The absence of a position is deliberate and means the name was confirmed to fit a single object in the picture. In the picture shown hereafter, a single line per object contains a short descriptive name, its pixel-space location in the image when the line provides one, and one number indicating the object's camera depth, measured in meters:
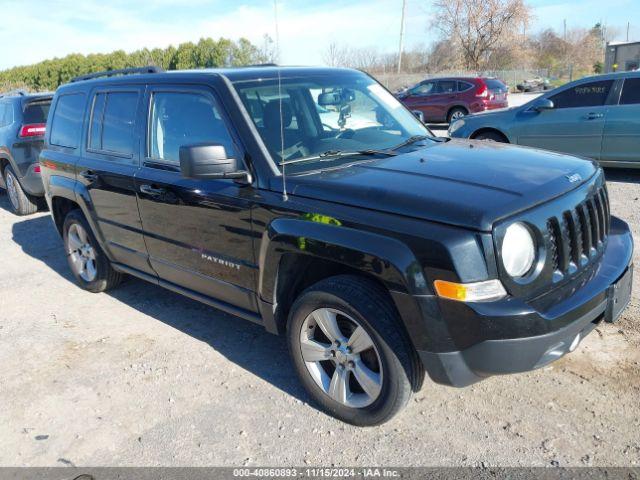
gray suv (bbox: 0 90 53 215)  8.27
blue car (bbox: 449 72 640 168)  7.95
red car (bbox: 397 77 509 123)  17.45
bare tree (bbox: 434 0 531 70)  45.03
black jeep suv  2.47
